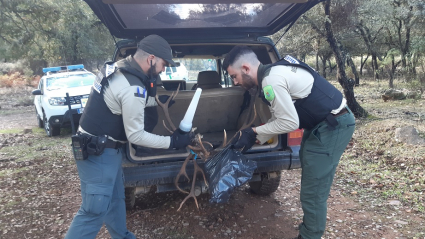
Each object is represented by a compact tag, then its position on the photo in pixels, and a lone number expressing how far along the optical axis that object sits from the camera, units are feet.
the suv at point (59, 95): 25.22
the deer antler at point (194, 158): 9.96
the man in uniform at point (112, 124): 7.66
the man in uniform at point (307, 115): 8.00
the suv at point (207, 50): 10.10
